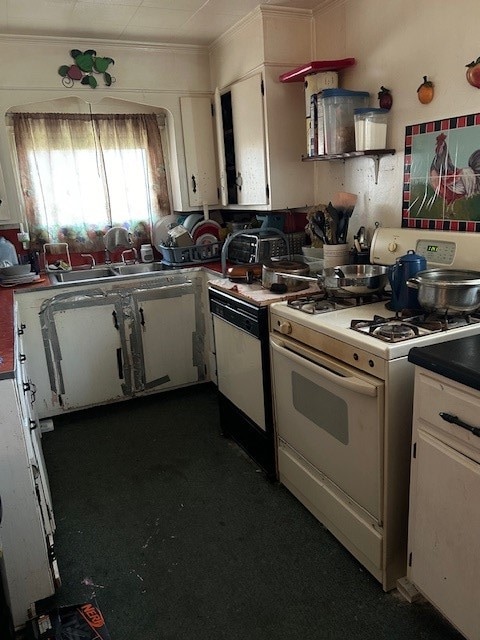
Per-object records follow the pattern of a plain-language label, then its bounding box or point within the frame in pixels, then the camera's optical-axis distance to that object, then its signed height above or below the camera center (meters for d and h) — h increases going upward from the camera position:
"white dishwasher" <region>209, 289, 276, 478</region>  2.21 -0.86
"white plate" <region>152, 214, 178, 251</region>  3.69 -0.19
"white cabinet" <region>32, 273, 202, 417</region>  2.98 -0.86
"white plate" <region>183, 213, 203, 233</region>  3.55 -0.14
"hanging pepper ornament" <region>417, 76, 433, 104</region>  2.08 +0.40
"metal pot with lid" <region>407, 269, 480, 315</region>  1.60 -0.36
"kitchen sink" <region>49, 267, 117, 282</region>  3.44 -0.47
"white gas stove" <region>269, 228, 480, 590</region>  1.54 -0.73
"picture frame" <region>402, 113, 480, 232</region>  1.96 +0.04
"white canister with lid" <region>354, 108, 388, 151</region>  2.26 +0.28
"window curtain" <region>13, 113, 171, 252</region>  3.33 +0.22
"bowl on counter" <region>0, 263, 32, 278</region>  2.96 -0.35
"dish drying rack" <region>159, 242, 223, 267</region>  3.27 -0.36
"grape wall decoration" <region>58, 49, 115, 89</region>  3.10 +0.88
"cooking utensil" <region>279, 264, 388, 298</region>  1.98 -0.37
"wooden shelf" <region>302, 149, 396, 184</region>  2.29 +0.17
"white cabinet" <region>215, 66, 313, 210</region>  2.83 +0.32
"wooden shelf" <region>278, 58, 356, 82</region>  2.46 +0.63
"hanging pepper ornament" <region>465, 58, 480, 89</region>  1.85 +0.41
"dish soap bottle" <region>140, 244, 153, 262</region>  3.64 -0.36
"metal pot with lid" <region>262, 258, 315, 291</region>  2.30 -0.37
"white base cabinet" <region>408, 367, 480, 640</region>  1.27 -0.86
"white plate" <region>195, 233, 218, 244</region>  3.39 -0.27
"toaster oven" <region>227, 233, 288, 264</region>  2.86 -0.30
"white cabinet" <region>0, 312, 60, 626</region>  1.54 -0.99
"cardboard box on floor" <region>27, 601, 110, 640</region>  1.54 -1.32
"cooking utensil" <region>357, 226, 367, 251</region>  2.51 -0.24
